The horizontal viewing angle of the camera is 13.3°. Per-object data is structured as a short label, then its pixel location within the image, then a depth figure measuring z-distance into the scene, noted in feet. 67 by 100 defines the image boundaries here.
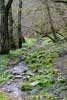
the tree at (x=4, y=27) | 54.03
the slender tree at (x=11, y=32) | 65.29
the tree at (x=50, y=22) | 59.77
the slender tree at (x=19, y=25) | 67.90
